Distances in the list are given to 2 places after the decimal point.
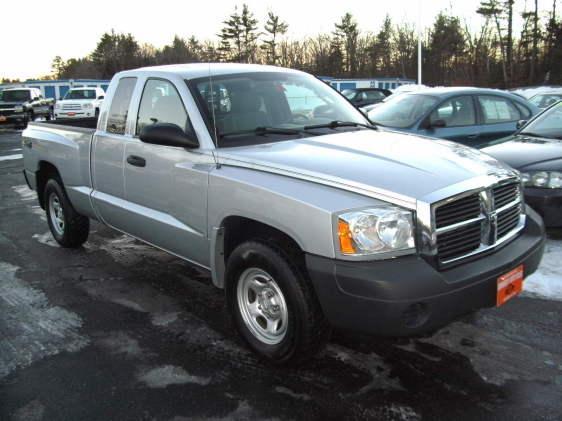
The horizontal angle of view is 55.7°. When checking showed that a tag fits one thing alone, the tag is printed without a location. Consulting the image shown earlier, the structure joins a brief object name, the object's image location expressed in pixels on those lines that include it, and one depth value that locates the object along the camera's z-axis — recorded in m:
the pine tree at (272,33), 67.25
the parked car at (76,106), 24.25
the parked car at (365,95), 23.00
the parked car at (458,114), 7.82
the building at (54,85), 37.34
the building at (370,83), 40.59
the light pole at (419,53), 27.00
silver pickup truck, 2.75
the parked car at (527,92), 20.36
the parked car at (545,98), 14.74
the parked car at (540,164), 5.04
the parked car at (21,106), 25.19
